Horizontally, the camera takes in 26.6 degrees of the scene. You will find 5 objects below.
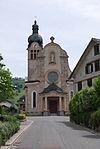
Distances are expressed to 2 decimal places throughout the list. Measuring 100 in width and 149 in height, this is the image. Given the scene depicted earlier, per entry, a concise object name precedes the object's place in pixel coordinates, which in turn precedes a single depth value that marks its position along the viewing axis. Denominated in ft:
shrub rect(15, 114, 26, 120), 106.15
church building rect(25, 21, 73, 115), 171.80
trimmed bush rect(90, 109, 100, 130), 57.48
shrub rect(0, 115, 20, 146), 35.29
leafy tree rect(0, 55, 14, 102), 58.75
